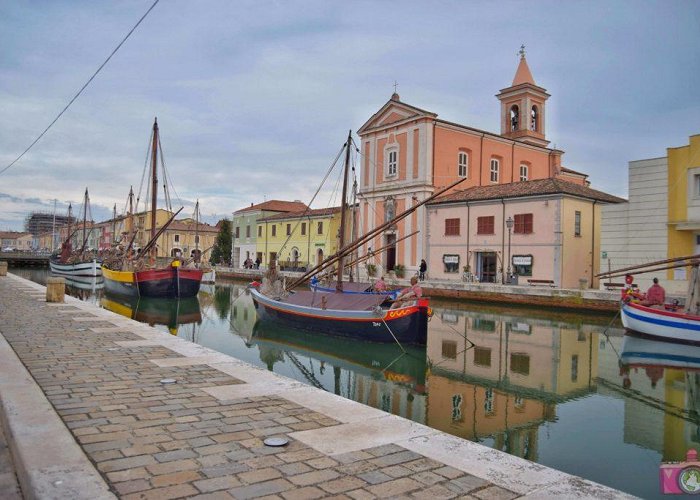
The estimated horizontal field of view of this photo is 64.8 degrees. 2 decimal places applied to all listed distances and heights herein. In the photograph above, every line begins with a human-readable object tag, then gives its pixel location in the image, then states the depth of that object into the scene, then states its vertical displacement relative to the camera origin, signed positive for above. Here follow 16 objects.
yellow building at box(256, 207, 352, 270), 52.69 +2.18
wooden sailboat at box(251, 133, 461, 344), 16.86 -1.75
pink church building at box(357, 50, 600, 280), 41.59 +8.75
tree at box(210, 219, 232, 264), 70.06 +1.16
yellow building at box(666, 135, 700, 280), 26.08 +3.32
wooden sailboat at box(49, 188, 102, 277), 51.81 -1.22
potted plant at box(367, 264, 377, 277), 40.84 -0.71
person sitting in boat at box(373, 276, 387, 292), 21.77 -1.00
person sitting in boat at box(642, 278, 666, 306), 19.83 -0.99
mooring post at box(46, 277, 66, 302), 18.91 -1.35
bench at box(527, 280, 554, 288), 31.80 -0.99
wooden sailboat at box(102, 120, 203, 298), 32.56 -1.51
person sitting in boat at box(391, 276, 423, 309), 16.80 -1.05
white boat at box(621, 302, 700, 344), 18.16 -1.83
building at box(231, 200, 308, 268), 63.78 +3.90
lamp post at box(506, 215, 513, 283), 33.03 +2.44
